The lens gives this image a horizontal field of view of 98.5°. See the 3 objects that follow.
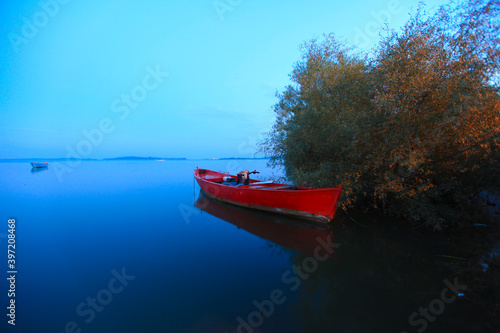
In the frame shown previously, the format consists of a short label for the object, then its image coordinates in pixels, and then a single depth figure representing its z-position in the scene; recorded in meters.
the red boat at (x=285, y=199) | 8.48
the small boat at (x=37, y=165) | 55.16
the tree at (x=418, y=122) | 6.21
